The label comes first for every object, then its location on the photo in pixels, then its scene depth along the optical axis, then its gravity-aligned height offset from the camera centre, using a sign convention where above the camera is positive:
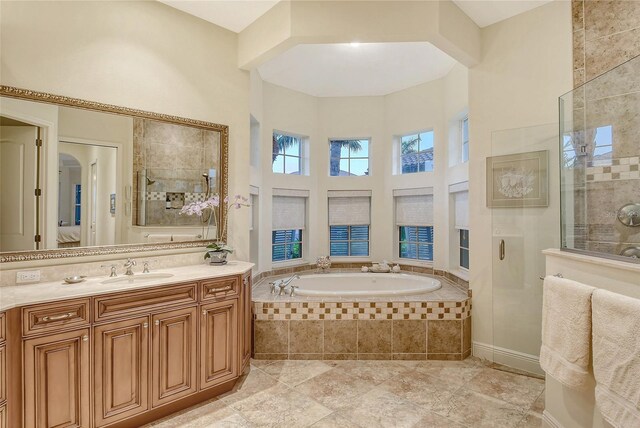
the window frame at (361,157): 4.63 +0.87
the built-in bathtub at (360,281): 3.95 -0.80
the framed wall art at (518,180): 2.68 +0.32
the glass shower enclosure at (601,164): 1.95 +0.35
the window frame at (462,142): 3.85 +0.89
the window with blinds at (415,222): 4.25 -0.06
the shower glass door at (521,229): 2.66 -0.10
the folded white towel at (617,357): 1.24 -0.56
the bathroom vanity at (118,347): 1.62 -0.76
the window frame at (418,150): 4.15 +0.95
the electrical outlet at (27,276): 1.96 -0.36
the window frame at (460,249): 3.95 -0.38
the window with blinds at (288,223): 4.29 -0.08
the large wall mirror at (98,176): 1.99 +0.30
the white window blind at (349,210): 4.62 +0.11
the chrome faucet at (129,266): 2.26 -0.34
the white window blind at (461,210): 3.71 +0.09
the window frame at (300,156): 4.45 +0.86
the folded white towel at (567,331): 1.50 -0.56
